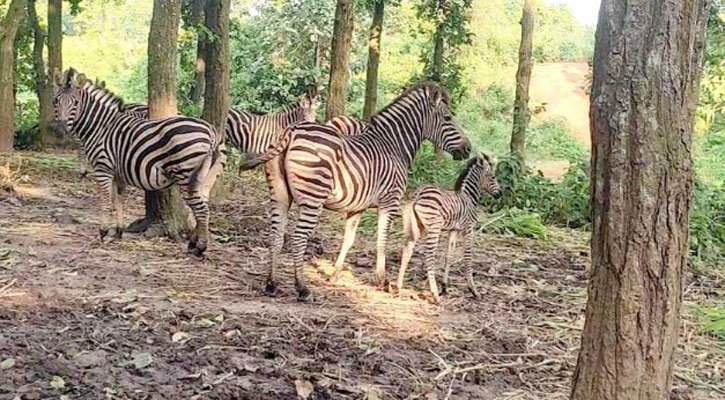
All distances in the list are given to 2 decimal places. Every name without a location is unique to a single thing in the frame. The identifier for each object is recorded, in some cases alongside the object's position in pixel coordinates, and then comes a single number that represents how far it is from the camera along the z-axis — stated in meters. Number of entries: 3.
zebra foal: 6.86
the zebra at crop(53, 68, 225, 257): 7.90
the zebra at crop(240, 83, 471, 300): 6.61
